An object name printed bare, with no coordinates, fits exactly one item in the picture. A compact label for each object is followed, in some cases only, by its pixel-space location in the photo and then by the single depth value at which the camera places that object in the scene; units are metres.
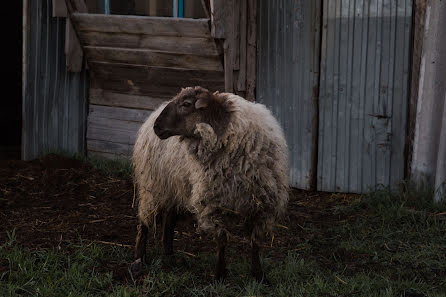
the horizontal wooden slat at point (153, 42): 7.39
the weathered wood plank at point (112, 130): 8.59
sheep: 4.70
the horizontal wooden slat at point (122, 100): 8.31
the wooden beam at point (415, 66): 6.59
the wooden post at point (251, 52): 7.51
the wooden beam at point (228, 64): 7.23
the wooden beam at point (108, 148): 8.65
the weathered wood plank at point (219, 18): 6.96
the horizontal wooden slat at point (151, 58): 7.54
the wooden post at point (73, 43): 8.26
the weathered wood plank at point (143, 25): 7.30
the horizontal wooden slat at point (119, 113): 8.46
